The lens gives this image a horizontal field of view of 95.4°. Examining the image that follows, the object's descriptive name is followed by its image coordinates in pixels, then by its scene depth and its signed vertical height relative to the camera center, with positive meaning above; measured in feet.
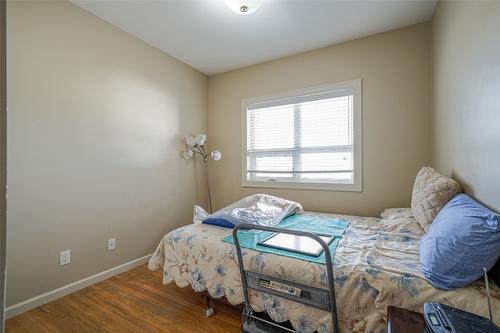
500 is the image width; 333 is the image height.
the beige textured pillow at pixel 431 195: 4.80 -0.64
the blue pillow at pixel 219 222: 6.61 -1.66
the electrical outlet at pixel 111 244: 7.72 -2.63
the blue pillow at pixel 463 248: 3.06 -1.16
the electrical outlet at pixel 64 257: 6.52 -2.62
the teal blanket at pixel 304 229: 4.69 -1.79
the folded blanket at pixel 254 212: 6.79 -1.48
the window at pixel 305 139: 8.87 +1.21
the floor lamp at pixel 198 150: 10.39 +0.82
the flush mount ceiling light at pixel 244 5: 5.94 +4.30
